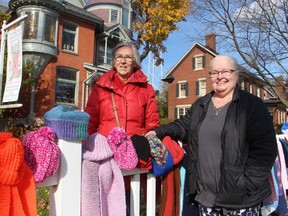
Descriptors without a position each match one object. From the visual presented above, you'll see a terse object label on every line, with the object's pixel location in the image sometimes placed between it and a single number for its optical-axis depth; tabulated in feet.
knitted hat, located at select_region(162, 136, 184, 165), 7.25
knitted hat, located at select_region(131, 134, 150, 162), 6.36
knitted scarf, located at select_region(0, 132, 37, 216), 3.73
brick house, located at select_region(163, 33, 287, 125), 90.94
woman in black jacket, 6.10
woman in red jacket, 7.95
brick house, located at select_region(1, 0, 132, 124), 46.21
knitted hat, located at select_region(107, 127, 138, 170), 5.85
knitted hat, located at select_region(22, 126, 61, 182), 4.32
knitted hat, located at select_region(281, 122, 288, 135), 12.50
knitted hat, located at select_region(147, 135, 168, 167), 6.66
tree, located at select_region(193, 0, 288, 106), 37.58
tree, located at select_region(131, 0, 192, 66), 51.08
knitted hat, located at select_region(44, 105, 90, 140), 4.76
